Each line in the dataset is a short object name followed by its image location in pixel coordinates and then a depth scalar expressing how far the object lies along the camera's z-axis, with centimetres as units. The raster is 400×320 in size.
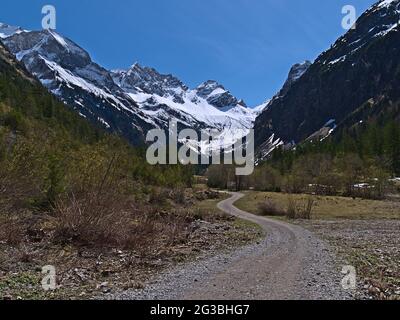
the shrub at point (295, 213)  5069
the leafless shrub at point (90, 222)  1856
